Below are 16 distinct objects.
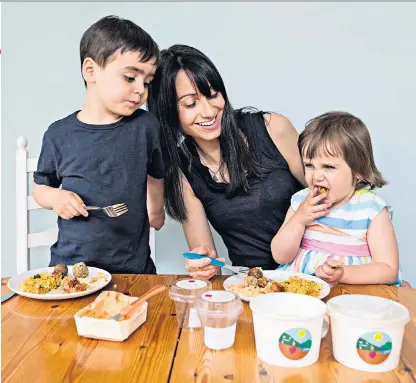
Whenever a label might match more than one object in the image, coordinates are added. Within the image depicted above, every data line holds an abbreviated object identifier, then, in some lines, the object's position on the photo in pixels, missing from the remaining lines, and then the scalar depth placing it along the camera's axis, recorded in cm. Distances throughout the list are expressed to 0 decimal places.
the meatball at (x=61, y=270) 123
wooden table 80
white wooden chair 174
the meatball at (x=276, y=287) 108
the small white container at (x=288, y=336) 80
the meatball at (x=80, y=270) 124
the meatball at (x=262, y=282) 115
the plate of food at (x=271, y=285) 111
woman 163
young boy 145
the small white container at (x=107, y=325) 91
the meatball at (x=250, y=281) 115
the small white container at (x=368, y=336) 80
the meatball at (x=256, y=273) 119
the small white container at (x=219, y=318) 88
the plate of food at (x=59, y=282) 113
